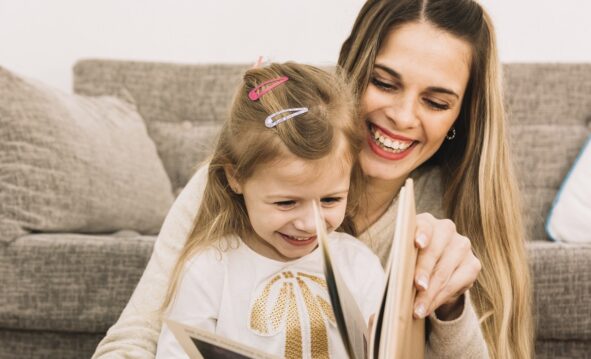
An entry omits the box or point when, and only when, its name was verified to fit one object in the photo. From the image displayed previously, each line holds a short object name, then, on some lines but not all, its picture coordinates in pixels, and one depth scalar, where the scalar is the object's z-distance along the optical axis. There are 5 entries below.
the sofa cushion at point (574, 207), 1.94
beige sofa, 1.54
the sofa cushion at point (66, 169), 1.63
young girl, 0.99
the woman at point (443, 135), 1.22
